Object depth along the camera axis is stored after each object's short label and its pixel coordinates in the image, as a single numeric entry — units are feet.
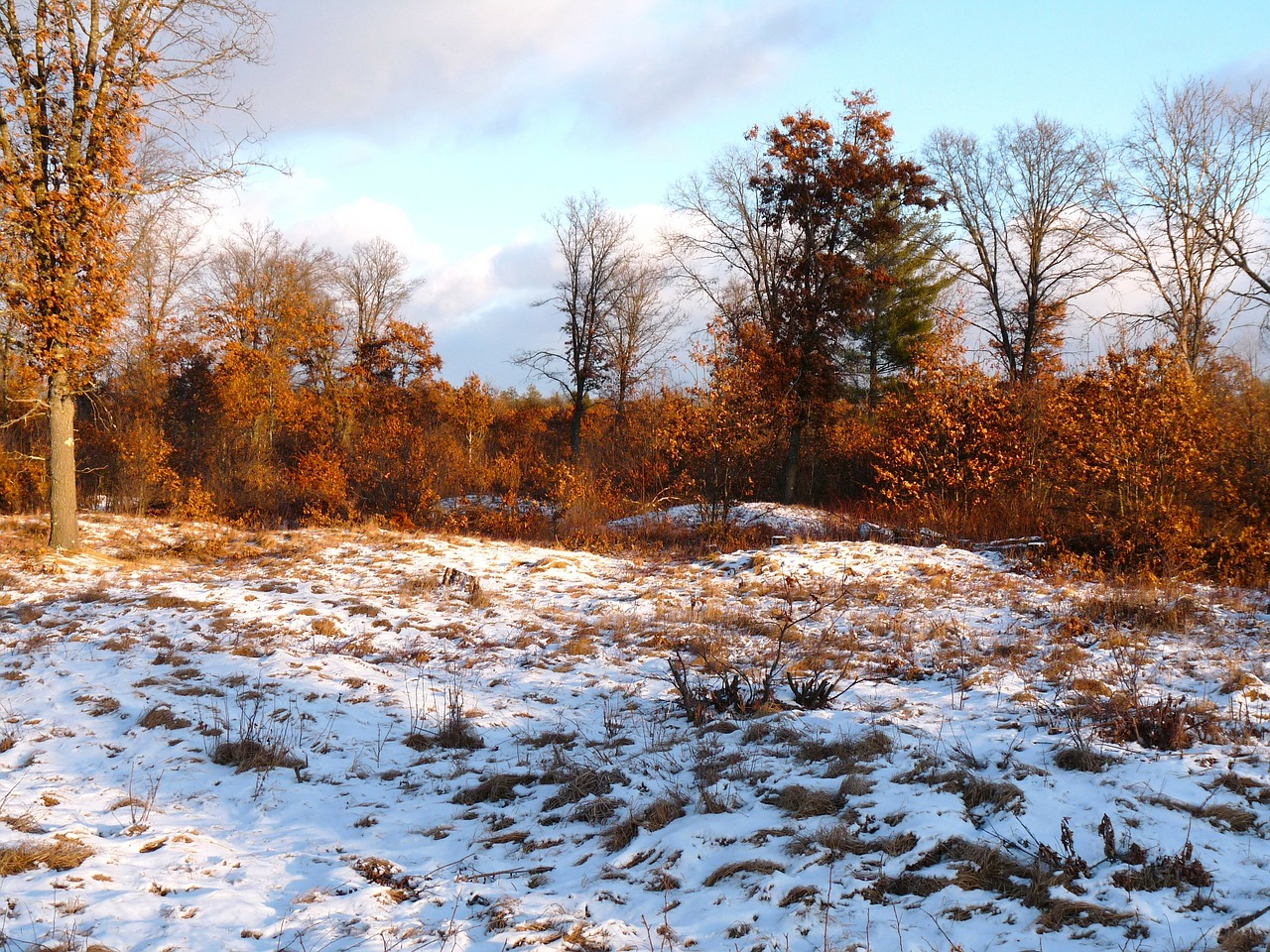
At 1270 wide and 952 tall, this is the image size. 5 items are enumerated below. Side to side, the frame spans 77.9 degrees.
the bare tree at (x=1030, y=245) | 93.15
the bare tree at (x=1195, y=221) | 73.92
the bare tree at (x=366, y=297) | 134.92
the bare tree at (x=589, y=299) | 110.52
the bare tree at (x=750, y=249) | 85.87
